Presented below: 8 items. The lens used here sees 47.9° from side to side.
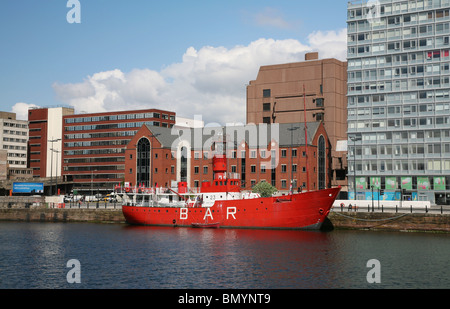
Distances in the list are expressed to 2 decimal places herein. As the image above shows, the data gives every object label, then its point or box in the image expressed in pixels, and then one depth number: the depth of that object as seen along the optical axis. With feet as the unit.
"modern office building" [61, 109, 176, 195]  533.55
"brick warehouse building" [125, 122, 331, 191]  351.25
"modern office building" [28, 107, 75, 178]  577.43
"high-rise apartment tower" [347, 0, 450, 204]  326.65
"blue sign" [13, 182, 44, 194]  395.14
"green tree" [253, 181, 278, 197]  306.76
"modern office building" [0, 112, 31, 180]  584.69
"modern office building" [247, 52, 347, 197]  435.53
